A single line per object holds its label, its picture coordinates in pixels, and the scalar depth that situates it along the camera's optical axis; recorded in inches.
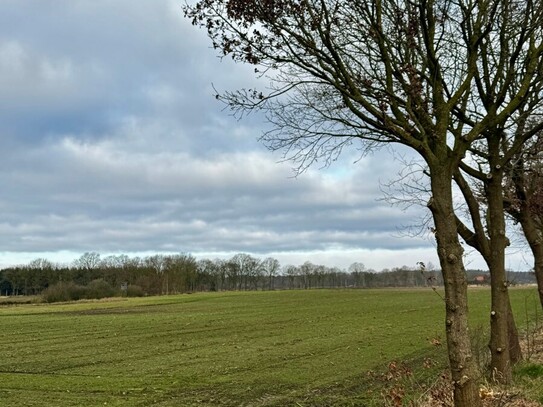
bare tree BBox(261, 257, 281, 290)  7578.7
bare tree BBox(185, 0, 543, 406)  242.7
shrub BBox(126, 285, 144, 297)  5039.4
